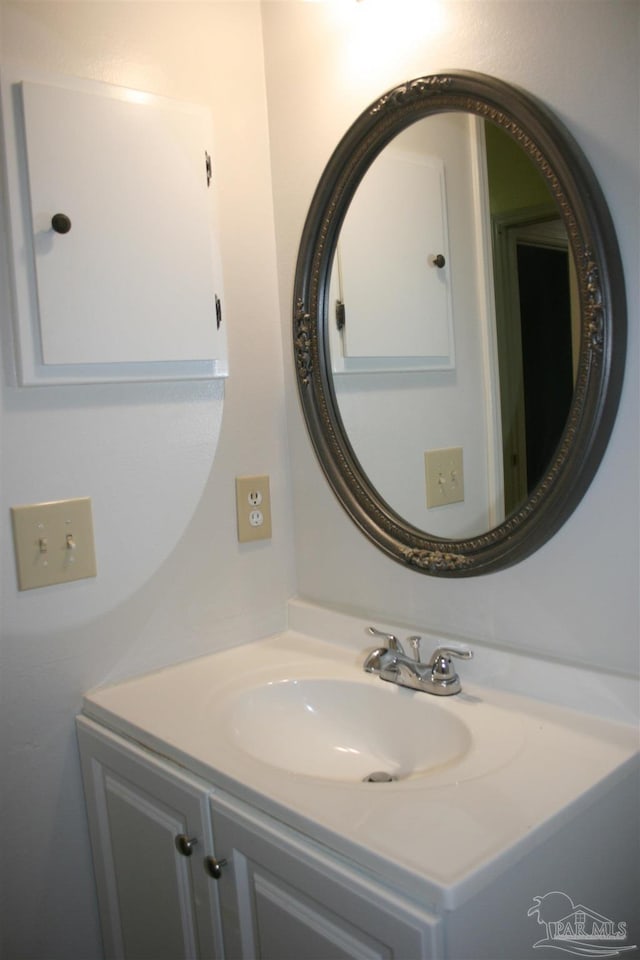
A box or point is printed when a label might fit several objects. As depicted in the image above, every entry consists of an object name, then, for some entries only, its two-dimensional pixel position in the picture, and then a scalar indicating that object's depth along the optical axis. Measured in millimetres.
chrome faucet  1155
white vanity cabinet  807
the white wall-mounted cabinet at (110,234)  1156
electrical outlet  1450
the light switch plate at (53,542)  1182
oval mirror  998
